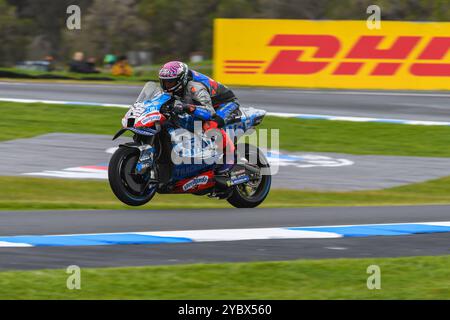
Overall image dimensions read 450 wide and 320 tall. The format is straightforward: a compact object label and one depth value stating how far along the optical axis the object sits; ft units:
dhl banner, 84.58
